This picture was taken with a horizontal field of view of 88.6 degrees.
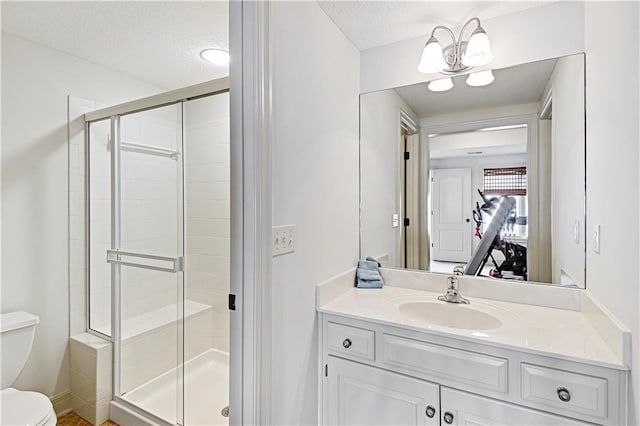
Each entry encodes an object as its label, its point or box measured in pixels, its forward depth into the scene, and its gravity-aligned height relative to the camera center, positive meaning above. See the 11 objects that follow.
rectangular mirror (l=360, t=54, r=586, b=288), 1.50 +0.19
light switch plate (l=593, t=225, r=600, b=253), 1.21 -0.11
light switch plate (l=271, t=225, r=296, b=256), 1.22 -0.11
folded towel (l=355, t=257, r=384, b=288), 1.81 -0.36
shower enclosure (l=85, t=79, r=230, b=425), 2.08 -0.24
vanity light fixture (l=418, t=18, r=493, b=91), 1.55 +0.77
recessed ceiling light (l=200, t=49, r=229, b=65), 2.05 +1.00
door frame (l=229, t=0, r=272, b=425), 1.15 +0.00
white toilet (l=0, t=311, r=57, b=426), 1.46 -0.84
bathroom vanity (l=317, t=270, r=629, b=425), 1.02 -0.53
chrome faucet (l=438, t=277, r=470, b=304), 1.57 -0.41
